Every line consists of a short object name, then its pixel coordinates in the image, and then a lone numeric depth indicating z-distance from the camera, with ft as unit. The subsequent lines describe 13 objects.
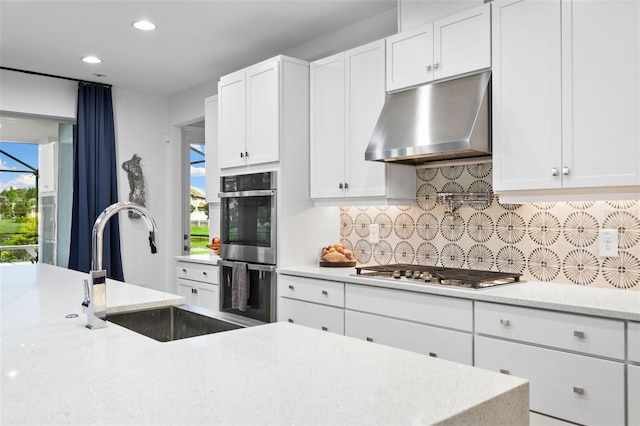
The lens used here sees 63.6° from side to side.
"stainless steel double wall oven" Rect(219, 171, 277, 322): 12.49
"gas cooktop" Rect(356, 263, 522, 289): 8.86
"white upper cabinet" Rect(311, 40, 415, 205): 11.09
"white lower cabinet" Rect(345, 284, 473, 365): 8.57
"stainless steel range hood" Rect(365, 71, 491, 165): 9.02
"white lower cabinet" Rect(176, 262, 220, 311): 14.48
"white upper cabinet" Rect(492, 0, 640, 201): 7.59
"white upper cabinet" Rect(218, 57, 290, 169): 12.42
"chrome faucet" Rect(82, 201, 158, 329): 5.41
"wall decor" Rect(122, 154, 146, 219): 18.72
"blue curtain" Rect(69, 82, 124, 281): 17.38
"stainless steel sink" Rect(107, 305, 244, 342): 6.85
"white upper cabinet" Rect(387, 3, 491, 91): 9.21
